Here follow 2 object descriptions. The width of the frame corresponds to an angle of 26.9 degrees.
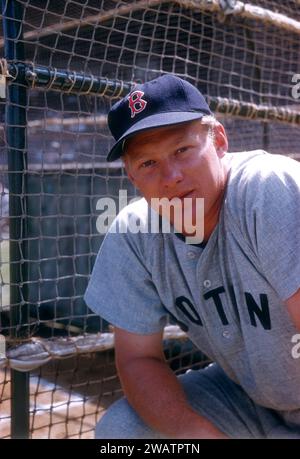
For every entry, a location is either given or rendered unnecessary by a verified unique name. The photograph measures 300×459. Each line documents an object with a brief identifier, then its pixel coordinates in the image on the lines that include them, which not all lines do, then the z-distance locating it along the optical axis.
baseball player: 1.57
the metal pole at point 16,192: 1.89
